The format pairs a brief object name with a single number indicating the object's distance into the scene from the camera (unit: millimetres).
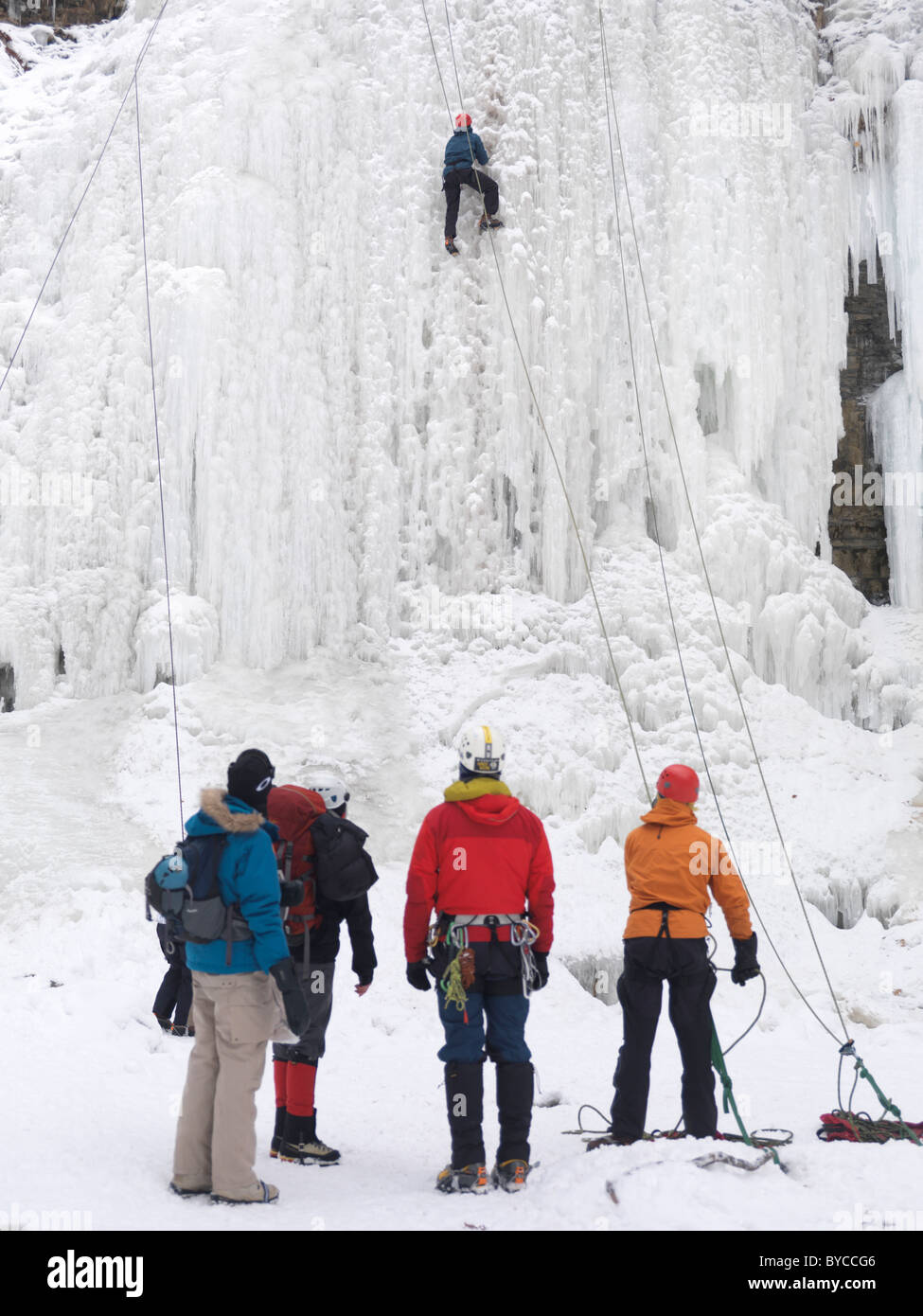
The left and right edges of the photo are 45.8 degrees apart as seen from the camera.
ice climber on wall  10961
